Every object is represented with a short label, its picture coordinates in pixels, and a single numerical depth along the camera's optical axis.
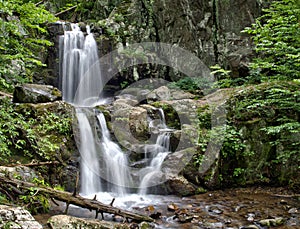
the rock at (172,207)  5.44
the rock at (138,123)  8.30
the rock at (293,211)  5.22
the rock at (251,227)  4.54
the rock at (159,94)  11.20
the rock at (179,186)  6.52
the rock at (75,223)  3.70
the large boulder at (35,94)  7.52
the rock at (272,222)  4.66
